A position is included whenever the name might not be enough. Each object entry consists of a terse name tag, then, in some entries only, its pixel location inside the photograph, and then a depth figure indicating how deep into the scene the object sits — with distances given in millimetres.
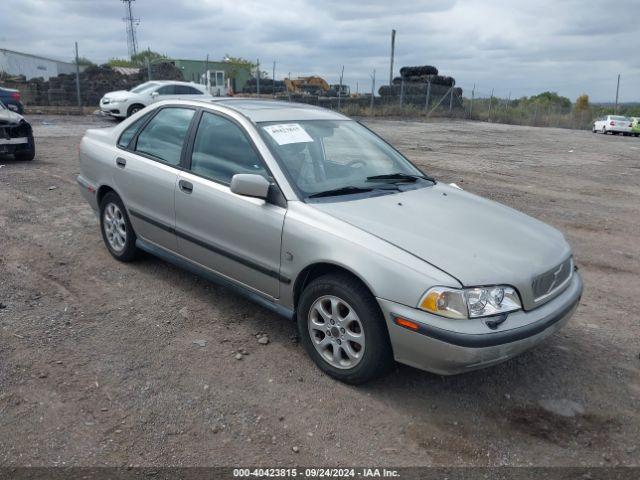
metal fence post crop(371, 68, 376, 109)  34356
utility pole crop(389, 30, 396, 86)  40906
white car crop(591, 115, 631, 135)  32781
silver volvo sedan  3037
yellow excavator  40050
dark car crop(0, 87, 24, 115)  17594
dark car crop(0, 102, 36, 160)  10188
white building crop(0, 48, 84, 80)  34219
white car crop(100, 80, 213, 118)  19953
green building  38969
